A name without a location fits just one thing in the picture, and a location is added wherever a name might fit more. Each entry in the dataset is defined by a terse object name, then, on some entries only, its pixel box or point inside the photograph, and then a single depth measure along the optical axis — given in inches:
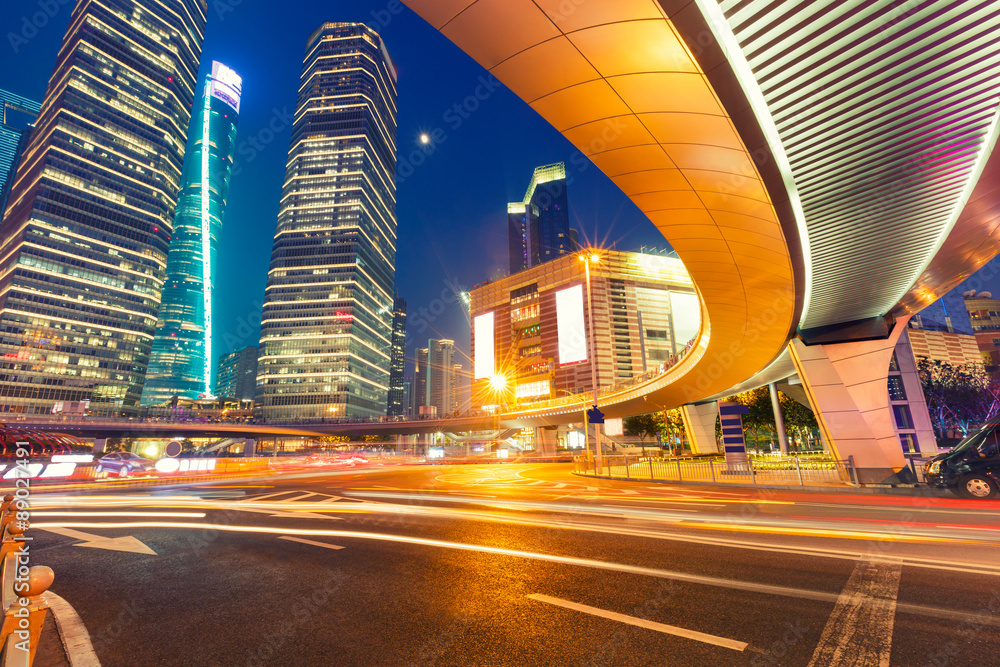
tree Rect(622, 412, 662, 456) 3225.9
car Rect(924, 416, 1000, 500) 525.0
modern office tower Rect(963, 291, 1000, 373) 3752.5
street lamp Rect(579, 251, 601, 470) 1067.9
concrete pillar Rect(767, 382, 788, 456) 1721.2
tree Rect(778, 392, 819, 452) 2173.6
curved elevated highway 238.5
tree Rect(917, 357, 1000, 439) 2057.1
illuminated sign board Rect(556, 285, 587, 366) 4325.8
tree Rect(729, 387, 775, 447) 2234.3
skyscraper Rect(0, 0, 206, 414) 4234.7
